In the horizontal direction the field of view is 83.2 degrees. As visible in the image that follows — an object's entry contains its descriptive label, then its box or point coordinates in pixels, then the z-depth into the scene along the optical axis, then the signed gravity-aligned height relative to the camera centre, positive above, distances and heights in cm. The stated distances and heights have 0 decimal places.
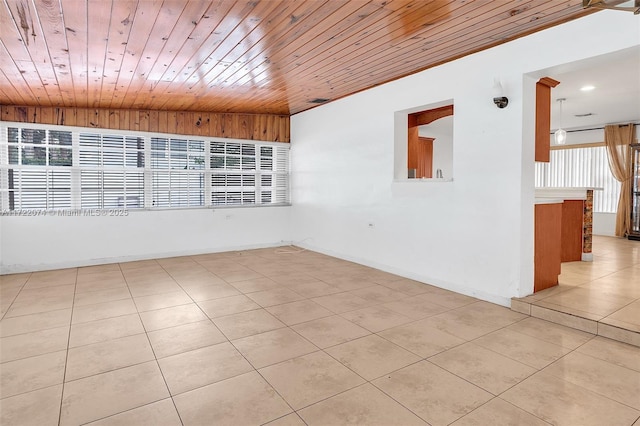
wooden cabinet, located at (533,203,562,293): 347 -44
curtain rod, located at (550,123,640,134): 726 +158
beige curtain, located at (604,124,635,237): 729 +79
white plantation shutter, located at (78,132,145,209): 536 +46
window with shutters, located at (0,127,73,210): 491 +44
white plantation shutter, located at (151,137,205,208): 588 +48
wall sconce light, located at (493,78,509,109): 330 +97
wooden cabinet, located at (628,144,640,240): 704 +10
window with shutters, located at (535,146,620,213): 777 +65
